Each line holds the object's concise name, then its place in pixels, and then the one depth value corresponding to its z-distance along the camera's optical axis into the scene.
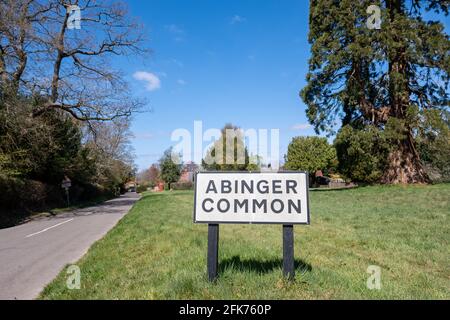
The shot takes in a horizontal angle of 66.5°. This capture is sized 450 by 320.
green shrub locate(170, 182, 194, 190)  76.38
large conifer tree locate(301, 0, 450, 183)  22.94
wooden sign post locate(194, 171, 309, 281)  4.40
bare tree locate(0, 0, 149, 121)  19.89
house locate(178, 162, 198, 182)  87.28
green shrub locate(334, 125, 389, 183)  24.06
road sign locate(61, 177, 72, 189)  28.25
